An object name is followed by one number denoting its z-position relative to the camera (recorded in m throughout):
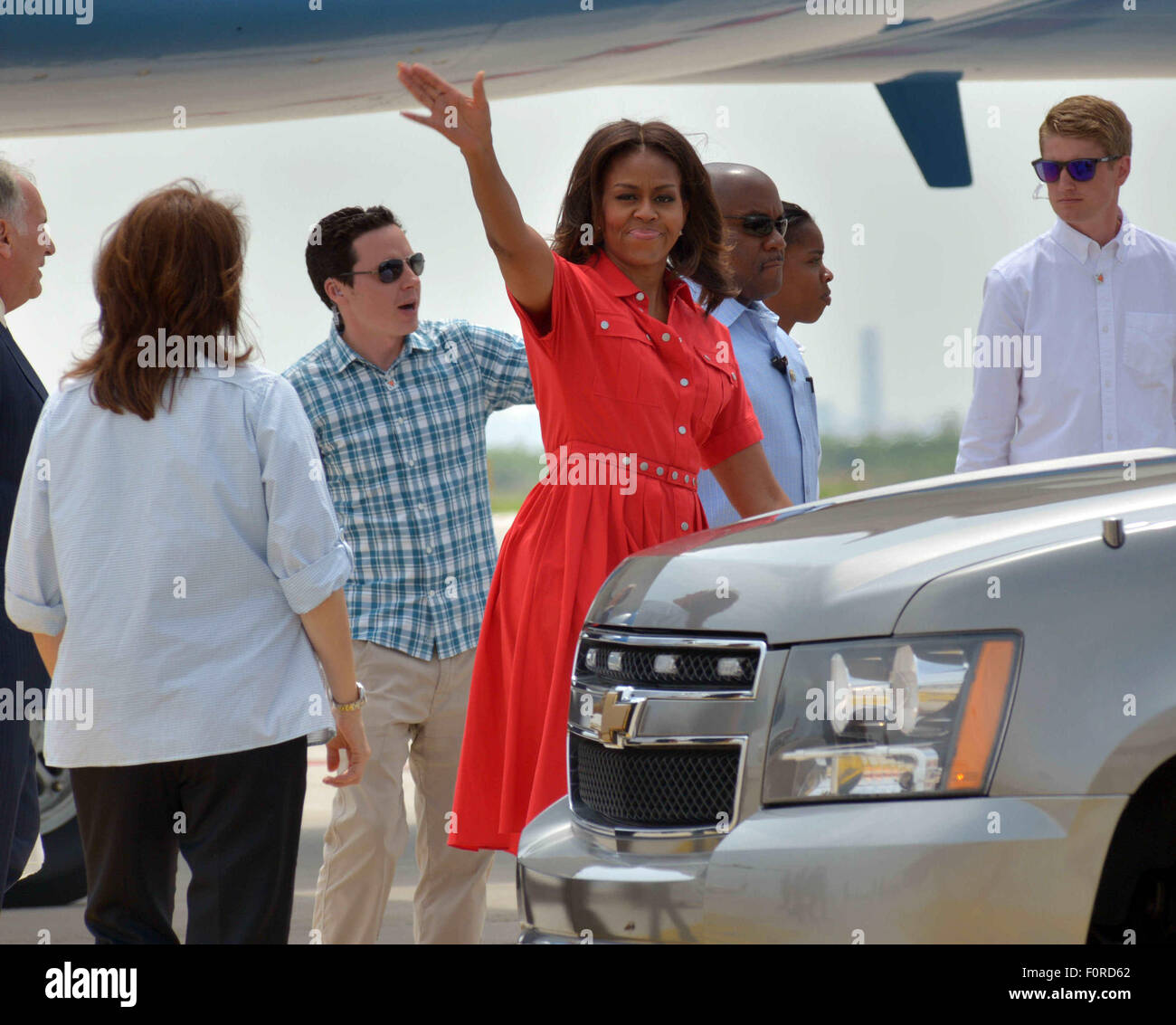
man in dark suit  5.97
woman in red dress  5.44
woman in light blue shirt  4.65
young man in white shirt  7.44
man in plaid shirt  7.00
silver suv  3.55
